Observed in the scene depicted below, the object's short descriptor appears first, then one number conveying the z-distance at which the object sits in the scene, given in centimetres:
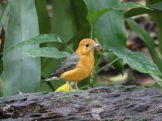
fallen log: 648
